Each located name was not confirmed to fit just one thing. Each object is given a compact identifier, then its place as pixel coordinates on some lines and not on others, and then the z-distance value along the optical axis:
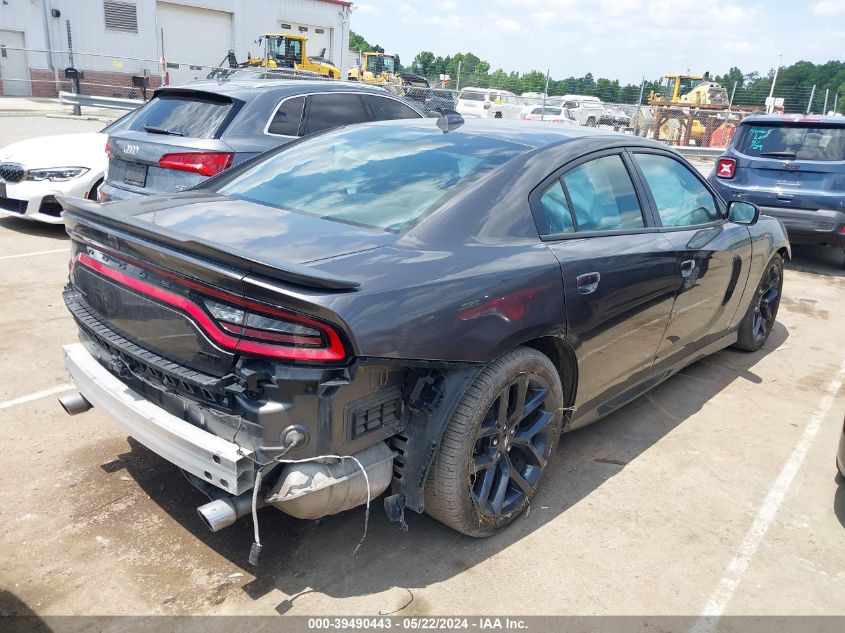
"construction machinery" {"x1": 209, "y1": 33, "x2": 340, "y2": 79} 28.97
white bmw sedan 7.01
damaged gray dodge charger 2.17
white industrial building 29.92
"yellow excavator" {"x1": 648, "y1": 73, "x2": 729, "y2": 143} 23.71
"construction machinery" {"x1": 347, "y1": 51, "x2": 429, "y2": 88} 31.58
